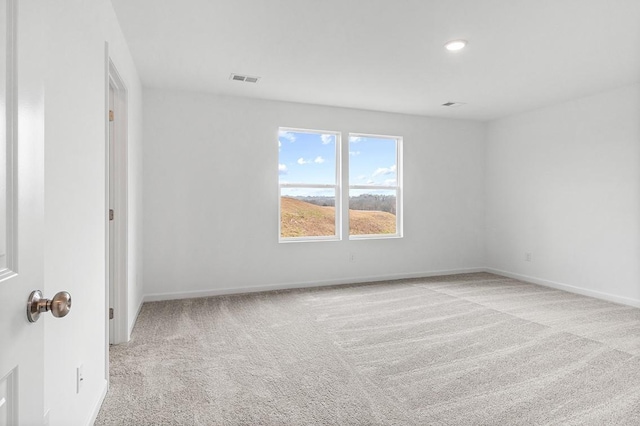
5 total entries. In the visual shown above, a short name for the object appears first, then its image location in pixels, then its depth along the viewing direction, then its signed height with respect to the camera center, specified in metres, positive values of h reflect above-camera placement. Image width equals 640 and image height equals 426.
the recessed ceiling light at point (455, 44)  3.09 +1.40
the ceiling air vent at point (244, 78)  3.95 +1.42
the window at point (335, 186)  5.08 +0.35
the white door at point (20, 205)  0.68 +0.01
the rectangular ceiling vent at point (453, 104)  5.05 +1.46
